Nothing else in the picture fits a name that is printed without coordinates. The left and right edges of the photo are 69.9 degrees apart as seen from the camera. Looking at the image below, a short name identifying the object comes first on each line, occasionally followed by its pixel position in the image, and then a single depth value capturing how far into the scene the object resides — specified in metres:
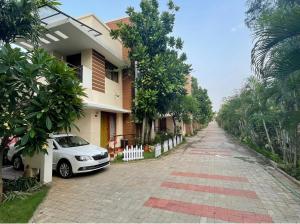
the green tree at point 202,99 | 42.96
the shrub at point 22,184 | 6.26
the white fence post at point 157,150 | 12.35
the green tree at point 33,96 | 5.00
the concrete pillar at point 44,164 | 6.95
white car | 8.00
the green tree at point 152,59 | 13.14
